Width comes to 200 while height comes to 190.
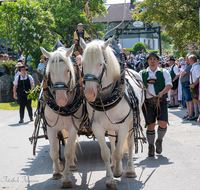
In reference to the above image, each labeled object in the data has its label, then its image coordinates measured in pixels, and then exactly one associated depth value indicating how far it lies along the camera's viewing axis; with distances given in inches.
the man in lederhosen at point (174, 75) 538.6
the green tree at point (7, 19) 891.4
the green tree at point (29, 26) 829.8
